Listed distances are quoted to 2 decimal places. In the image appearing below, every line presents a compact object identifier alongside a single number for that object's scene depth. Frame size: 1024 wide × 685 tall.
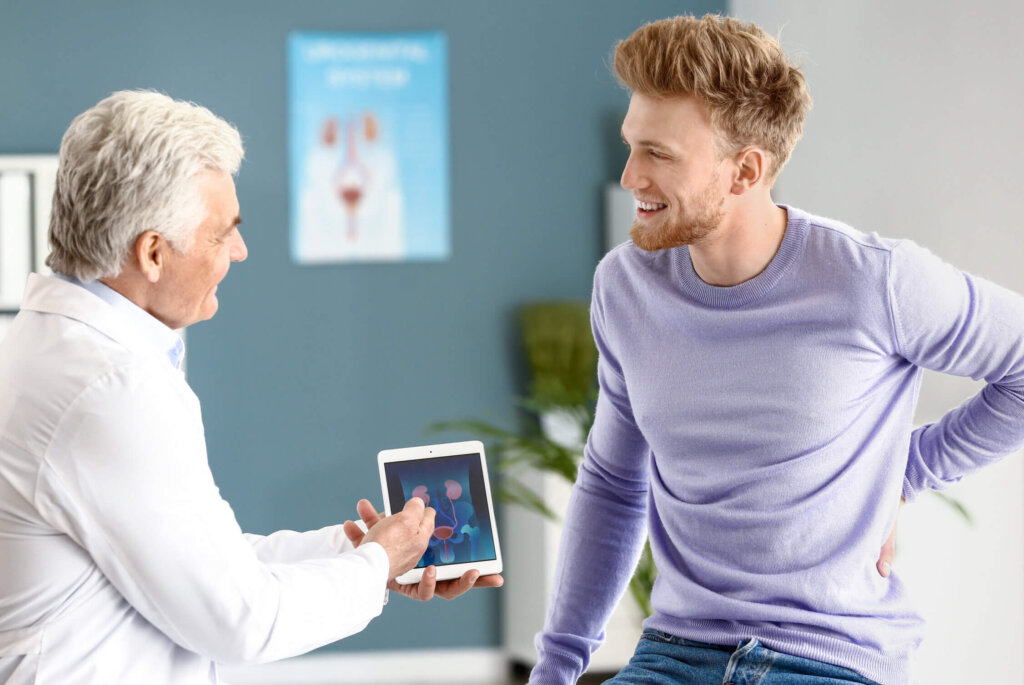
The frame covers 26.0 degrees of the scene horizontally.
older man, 2.84
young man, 3.23
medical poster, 5.34
